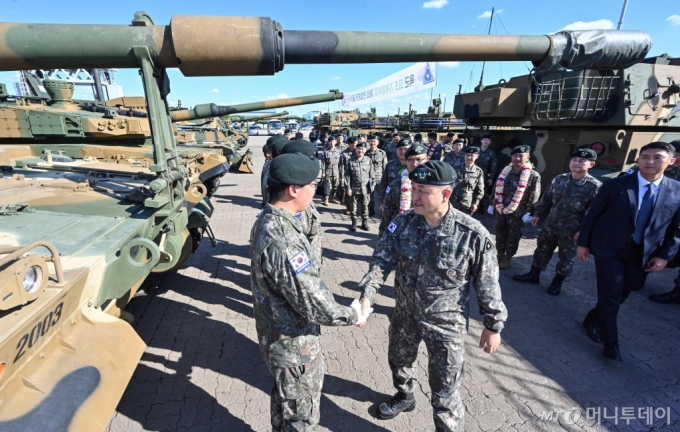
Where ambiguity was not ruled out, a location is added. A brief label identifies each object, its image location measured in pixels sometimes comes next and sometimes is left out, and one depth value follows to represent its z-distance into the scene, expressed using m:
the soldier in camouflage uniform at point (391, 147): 10.99
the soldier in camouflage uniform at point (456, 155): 6.96
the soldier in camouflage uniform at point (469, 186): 5.48
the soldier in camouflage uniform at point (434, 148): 9.89
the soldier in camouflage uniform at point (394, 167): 5.20
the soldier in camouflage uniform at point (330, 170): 8.59
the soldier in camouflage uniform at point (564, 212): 3.95
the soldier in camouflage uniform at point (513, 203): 4.74
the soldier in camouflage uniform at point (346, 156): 8.07
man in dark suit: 2.93
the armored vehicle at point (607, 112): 5.89
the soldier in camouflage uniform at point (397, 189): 3.75
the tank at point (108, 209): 1.40
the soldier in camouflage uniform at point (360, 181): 6.74
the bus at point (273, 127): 43.03
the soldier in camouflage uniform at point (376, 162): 7.76
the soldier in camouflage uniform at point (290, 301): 1.65
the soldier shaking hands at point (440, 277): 1.93
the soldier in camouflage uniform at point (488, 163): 7.70
